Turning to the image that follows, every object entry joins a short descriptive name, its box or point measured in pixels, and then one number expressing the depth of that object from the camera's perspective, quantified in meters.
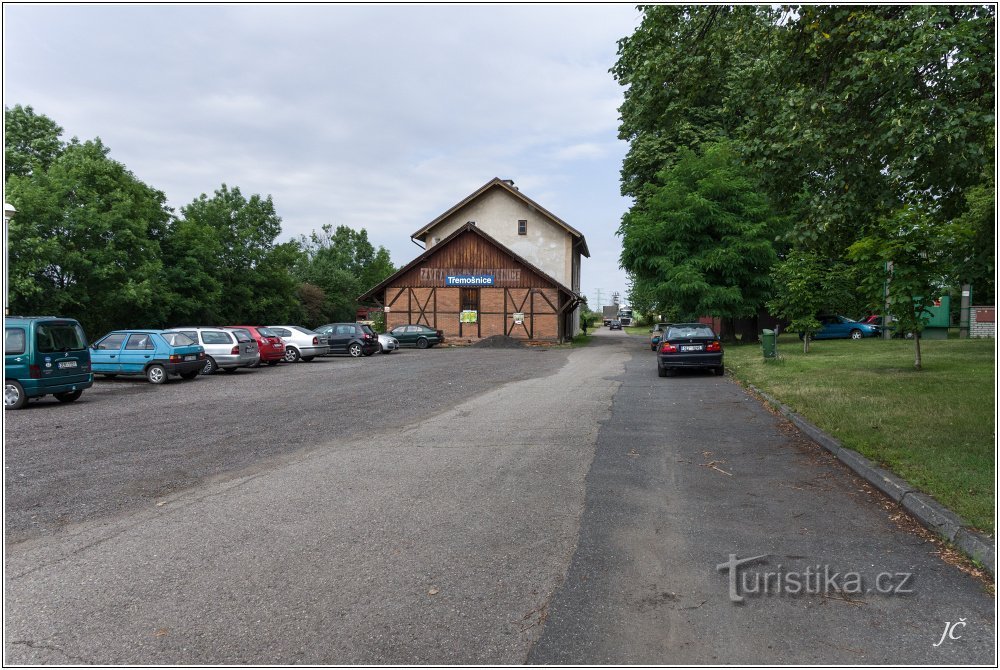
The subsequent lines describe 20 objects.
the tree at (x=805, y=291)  25.81
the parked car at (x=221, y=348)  22.03
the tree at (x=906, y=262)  17.03
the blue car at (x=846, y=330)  40.66
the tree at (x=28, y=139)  39.53
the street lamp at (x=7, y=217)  26.86
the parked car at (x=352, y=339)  32.38
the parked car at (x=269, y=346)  25.28
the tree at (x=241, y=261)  43.16
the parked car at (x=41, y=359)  13.02
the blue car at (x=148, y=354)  18.77
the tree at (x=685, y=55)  9.59
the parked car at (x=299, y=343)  27.86
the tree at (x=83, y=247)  27.59
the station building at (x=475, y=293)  42.72
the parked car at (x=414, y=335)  40.31
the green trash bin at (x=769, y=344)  23.28
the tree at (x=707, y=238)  33.47
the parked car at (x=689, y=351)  19.81
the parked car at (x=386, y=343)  34.28
